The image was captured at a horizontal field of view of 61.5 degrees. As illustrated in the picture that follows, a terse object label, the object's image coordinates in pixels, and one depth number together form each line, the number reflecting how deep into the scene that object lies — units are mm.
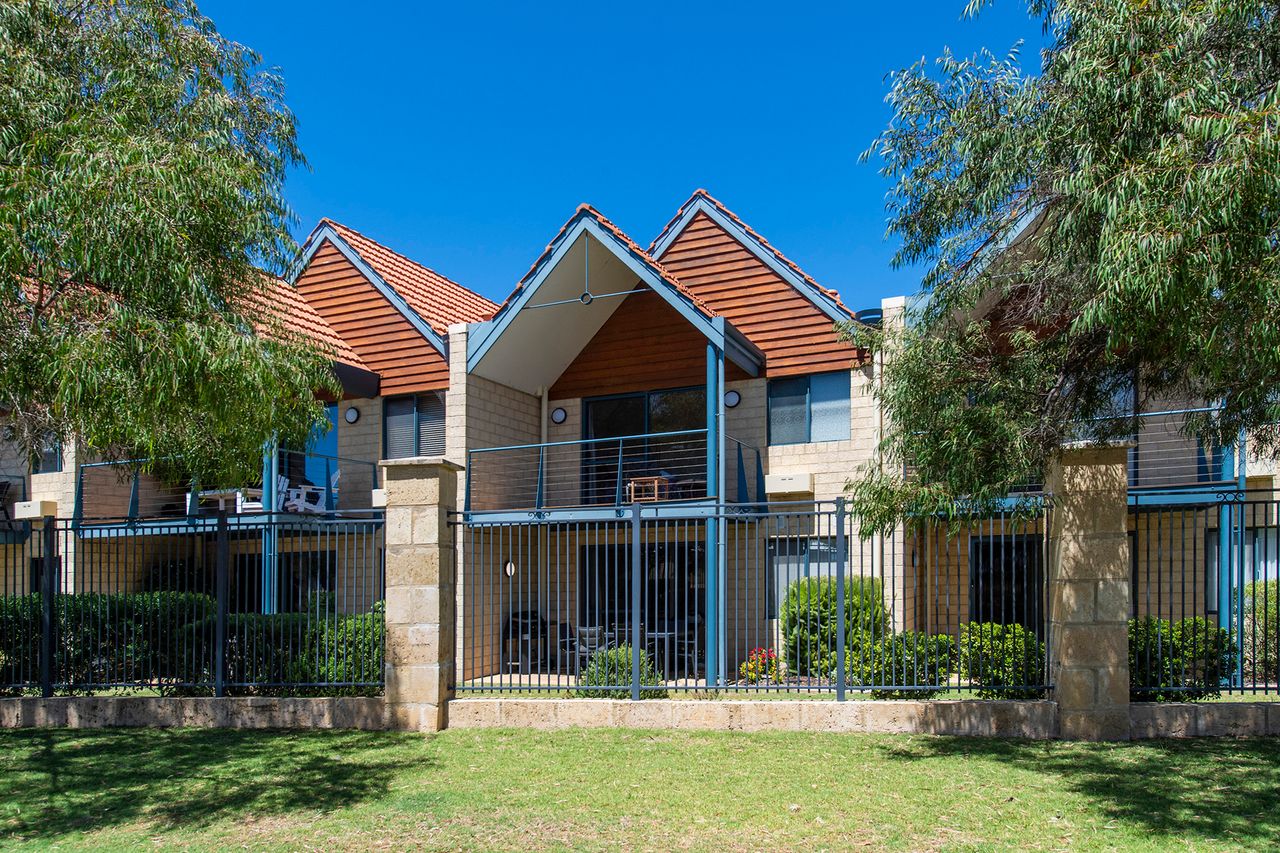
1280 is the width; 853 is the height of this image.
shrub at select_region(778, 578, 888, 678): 10641
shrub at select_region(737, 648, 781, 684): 10995
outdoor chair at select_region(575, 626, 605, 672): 15371
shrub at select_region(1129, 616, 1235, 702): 9914
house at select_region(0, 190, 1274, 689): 15922
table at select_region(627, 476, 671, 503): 16391
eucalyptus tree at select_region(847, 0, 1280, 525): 6723
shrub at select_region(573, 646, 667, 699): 11477
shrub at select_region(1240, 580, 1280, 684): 12891
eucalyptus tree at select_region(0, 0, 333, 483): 7898
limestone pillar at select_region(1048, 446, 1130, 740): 9633
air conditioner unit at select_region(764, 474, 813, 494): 16328
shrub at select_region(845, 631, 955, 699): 10453
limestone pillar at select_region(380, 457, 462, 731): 10906
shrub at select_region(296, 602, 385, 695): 11398
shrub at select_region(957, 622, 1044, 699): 10289
